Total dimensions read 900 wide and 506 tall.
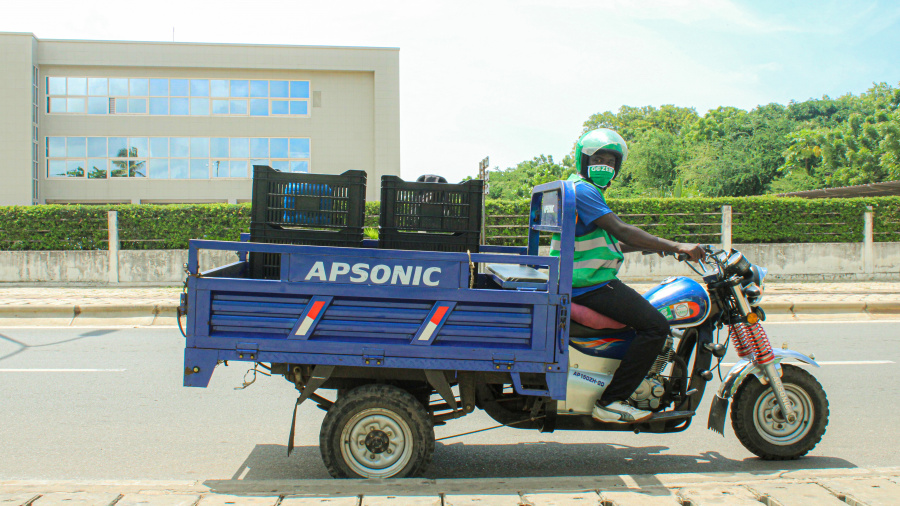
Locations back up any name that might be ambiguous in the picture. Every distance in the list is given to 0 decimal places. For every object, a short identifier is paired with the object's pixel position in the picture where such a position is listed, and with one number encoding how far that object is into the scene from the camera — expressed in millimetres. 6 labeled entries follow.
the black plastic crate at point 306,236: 3750
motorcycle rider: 3660
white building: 28078
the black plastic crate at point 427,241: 3838
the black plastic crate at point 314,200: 3732
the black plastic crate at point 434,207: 3793
